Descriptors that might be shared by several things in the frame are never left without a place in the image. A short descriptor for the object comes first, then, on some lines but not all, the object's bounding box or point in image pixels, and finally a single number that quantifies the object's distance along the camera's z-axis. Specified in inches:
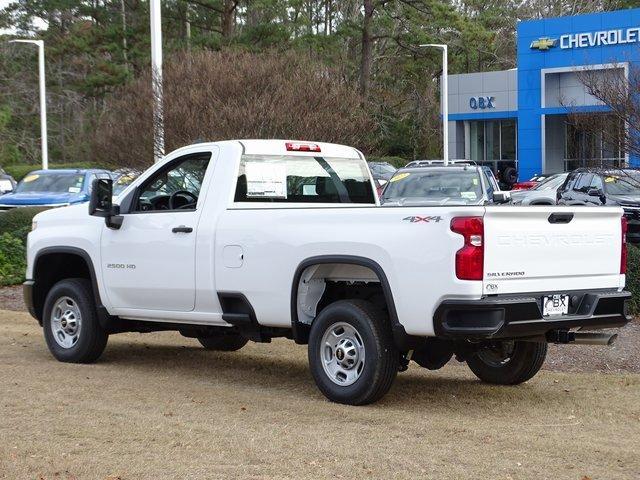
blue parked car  919.6
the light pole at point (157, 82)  689.0
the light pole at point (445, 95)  1585.9
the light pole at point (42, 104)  1401.3
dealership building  1801.2
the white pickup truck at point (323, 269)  299.7
